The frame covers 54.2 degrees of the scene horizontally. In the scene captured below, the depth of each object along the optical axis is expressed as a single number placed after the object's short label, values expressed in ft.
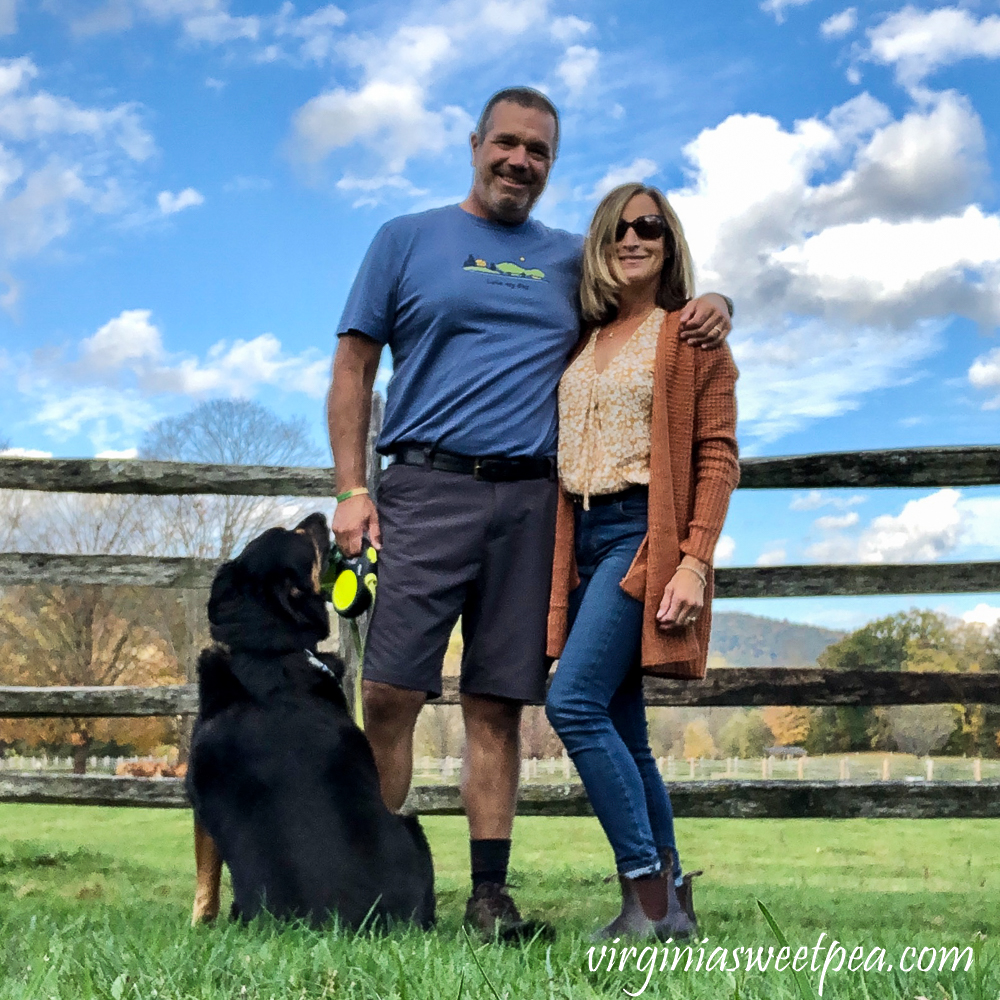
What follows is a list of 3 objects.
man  8.52
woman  7.66
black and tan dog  7.40
